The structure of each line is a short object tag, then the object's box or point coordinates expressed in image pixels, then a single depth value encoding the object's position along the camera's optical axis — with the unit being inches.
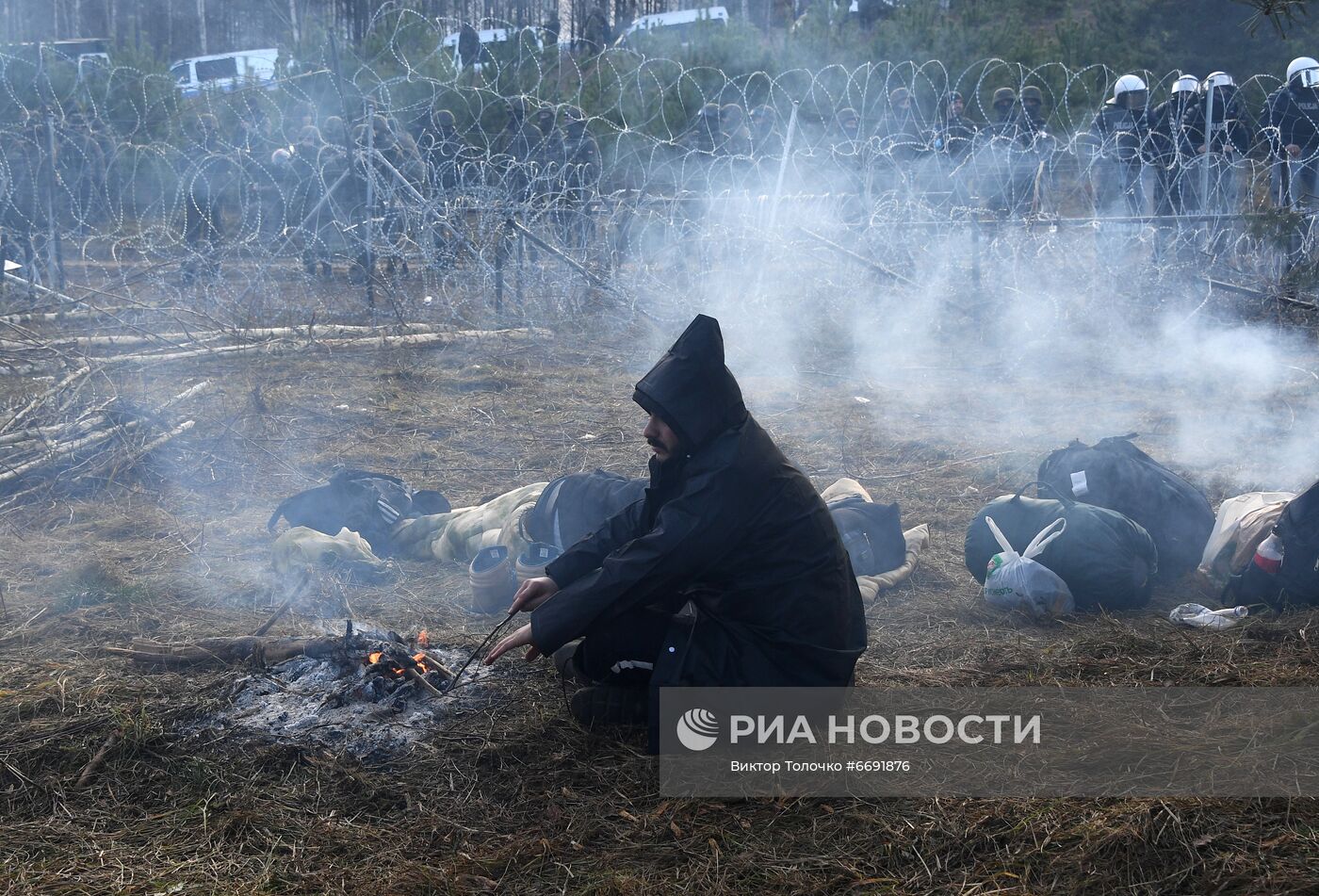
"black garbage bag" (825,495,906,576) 181.9
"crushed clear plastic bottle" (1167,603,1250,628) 154.5
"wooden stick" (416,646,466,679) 134.9
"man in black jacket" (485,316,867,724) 112.0
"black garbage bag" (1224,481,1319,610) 151.1
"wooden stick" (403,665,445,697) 131.4
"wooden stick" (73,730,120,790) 116.1
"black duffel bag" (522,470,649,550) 175.0
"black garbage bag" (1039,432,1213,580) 180.5
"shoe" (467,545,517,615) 170.9
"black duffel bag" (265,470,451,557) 202.5
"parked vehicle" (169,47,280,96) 849.5
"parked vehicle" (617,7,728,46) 800.9
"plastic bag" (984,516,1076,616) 162.7
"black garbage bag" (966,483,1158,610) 163.8
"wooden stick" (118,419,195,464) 234.8
